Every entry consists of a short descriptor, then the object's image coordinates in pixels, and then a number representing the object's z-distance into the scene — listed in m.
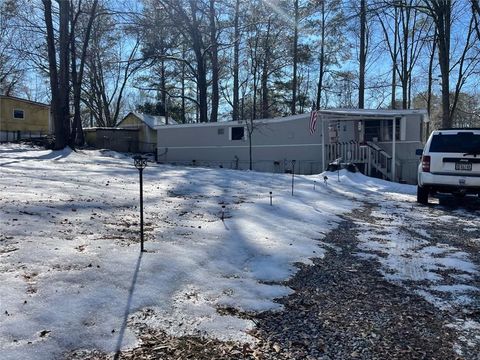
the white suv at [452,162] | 8.83
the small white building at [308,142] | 19.03
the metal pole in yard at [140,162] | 4.65
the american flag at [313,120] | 19.28
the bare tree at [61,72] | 20.06
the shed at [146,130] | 34.97
